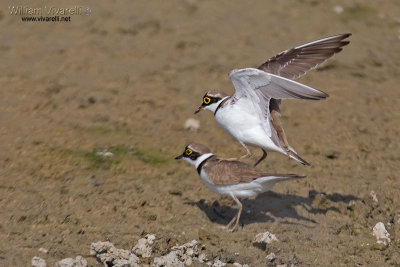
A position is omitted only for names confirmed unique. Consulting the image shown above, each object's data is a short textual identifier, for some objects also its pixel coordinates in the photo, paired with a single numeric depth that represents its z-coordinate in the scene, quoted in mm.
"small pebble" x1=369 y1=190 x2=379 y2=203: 14625
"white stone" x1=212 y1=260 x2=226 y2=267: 12023
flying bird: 13187
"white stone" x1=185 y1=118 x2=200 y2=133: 17906
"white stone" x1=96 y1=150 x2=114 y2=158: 16359
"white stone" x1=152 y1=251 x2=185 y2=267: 11666
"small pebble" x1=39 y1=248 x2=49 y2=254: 12070
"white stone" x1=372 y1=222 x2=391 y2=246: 13172
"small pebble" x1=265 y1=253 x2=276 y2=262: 12250
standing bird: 13437
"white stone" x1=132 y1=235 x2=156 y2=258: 12078
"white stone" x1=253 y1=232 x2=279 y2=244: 12797
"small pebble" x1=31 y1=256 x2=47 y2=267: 11500
